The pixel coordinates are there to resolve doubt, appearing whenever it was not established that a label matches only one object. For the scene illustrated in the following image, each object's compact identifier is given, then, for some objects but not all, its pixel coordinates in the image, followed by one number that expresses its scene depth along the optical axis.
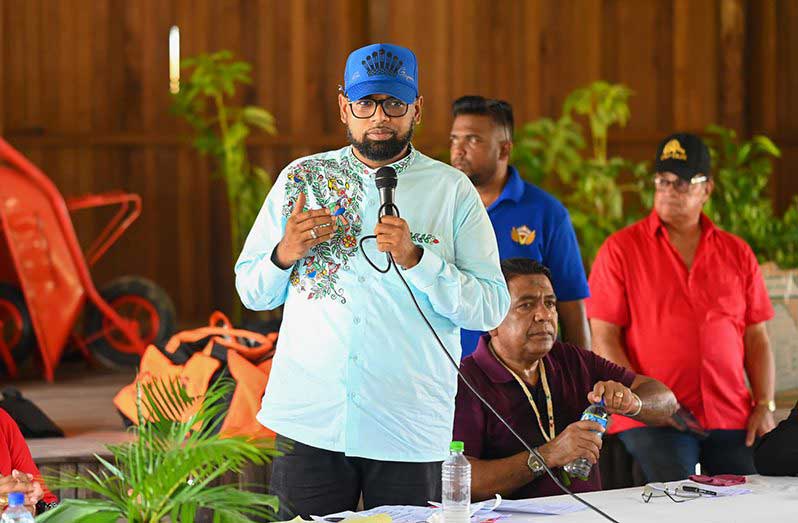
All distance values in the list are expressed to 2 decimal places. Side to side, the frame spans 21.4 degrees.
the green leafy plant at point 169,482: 3.00
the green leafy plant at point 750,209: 11.20
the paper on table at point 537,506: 4.28
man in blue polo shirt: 6.40
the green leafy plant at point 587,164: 11.88
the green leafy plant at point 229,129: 13.27
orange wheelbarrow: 10.71
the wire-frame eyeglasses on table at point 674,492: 4.55
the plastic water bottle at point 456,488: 4.03
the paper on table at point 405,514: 4.10
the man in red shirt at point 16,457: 4.23
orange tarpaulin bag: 6.96
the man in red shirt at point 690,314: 6.51
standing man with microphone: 4.38
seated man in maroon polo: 5.02
